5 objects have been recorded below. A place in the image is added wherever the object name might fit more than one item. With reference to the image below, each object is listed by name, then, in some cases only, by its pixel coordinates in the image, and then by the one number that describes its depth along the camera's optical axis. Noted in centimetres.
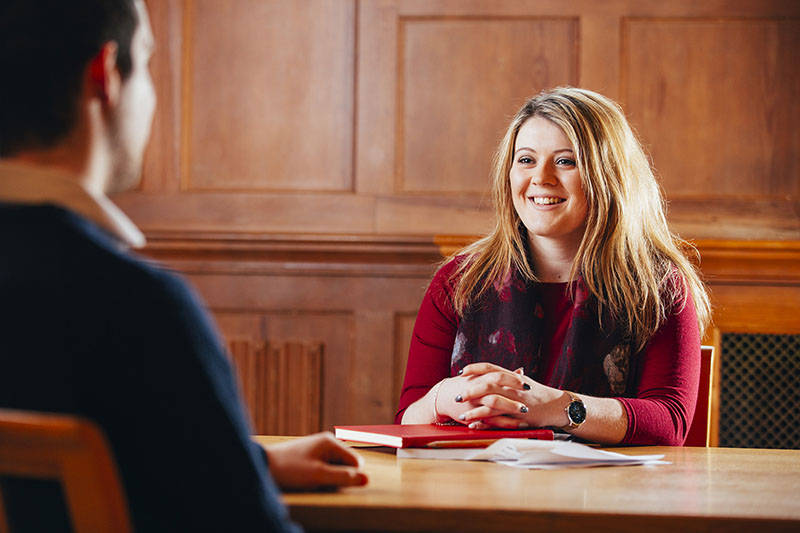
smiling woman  238
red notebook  209
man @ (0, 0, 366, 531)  139
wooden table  183
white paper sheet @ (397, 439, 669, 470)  203
